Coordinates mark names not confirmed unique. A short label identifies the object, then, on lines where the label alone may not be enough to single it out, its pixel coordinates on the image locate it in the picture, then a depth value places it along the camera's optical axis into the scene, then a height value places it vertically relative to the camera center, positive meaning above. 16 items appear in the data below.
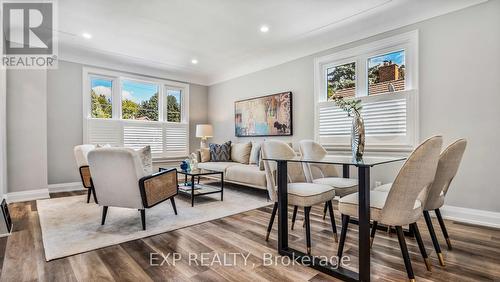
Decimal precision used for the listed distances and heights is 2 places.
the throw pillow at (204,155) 5.63 -0.34
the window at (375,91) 3.37 +0.73
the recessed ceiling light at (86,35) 4.01 +1.72
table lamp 6.09 +0.22
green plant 2.20 +0.33
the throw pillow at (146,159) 2.81 -0.21
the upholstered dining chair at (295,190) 2.07 -0.44
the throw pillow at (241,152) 5.20 -0.27
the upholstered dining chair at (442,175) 1.93 -0.29
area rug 2.35 -0.95
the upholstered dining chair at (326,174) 2.59 -0.43
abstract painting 4.92 +0.51
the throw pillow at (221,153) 5.52 -0.29
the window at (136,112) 5.13 +0.65
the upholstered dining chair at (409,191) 1.53 -0.32
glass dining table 1.63 -0.66
